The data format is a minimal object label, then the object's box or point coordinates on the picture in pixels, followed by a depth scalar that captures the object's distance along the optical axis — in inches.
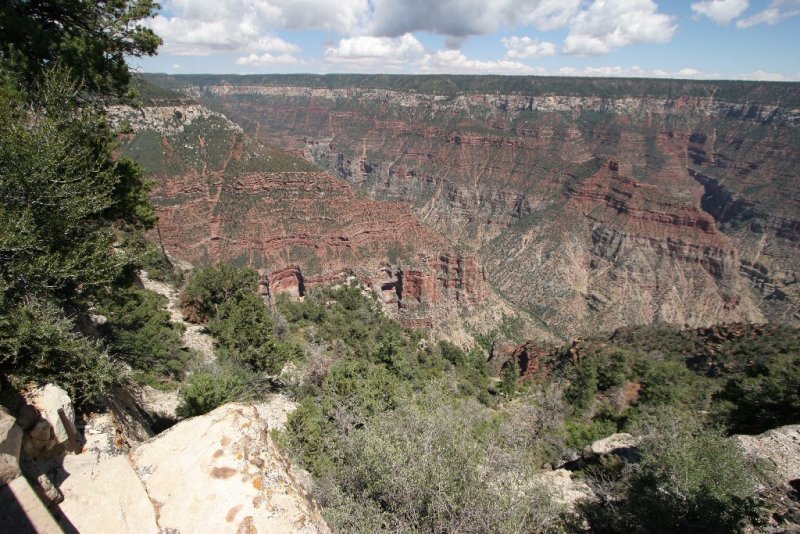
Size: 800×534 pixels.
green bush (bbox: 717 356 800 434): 1025.5
